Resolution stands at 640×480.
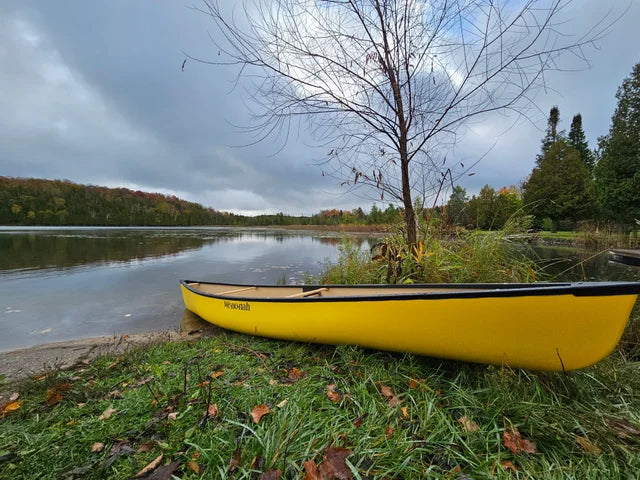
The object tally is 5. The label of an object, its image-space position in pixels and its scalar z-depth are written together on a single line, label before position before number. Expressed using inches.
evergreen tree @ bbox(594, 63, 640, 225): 641.6
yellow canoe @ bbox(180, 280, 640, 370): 60.2
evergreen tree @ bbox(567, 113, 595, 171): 1166.3
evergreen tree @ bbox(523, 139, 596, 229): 905.5
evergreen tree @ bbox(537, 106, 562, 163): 1234.6
